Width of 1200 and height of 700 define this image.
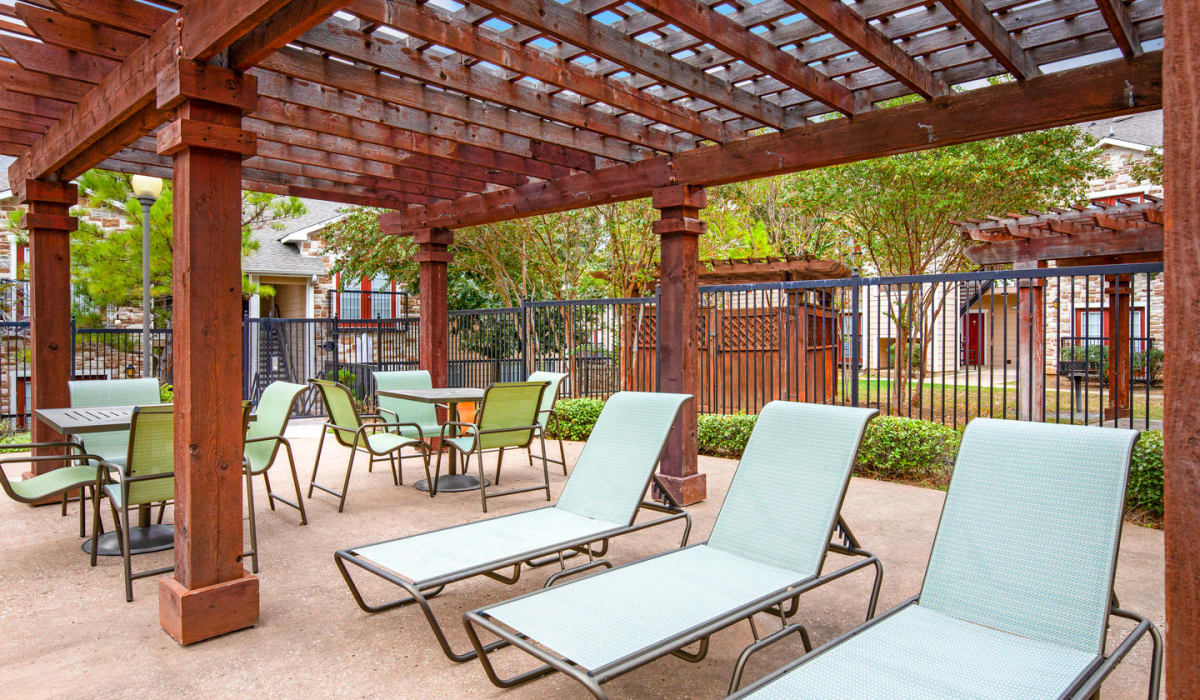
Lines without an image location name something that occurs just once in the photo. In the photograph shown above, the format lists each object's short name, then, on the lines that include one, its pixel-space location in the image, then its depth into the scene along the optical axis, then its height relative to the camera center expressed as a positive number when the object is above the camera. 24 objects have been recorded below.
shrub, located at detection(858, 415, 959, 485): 6.26 -0.96
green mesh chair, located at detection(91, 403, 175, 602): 3.48 -0.61
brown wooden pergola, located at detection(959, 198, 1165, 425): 6.57 +1.08
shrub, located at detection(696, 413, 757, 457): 7.45 -0.96
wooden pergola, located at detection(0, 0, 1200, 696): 2.95 +1.39
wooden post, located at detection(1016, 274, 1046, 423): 7.60 +0.20
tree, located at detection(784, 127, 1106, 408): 9.46 +2.17
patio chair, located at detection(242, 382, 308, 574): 4.48 -0.53
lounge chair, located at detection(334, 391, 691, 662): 2.87 -0.88
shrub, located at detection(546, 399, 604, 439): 8.78 -0.89
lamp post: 7.79 +1.47
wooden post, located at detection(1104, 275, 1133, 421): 9.27 -0.44
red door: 23.09 +0.06
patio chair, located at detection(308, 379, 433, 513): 5.37 -0.67
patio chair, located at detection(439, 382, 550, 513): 5.49 -0.61
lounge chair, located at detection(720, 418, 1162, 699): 1.96 -0.80
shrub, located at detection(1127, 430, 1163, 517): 5.00 -0.98
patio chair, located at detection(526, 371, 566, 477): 6.75 -0.50
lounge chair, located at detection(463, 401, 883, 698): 2.20 -0.90
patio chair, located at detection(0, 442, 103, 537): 3.74 -0.75
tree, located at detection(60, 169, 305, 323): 11.18 +1.59
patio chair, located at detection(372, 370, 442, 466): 6.84 -0.59
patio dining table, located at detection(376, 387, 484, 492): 5.71 -0.44
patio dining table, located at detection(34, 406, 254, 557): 3.94 -0.45
